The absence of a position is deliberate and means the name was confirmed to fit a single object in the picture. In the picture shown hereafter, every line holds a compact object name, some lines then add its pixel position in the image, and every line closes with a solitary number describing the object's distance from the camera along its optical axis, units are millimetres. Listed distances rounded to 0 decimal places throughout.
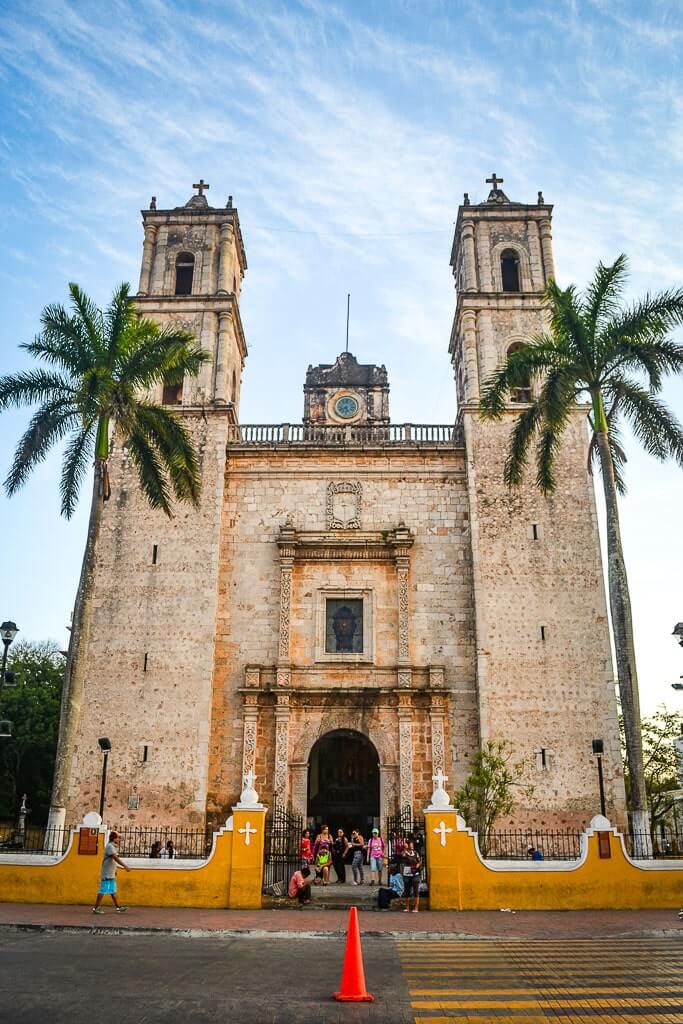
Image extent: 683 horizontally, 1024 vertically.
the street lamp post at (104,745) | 18719
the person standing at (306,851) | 15928
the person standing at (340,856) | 18053
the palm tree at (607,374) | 18625
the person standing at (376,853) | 17344
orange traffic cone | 7051
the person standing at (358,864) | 17547
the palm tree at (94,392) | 18781
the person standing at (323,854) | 17328
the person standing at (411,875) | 14266
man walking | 13081
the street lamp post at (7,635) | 17531
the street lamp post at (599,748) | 17938
